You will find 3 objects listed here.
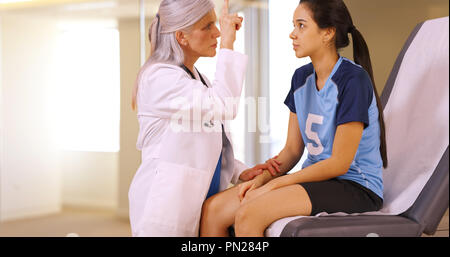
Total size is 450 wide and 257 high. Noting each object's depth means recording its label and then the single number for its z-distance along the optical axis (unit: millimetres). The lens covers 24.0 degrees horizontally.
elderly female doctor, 3528
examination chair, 3327
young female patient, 3383
